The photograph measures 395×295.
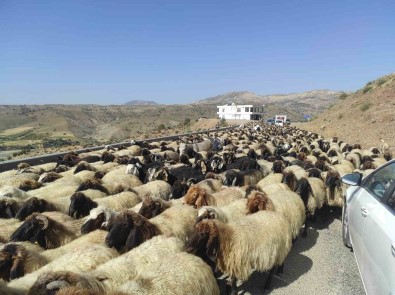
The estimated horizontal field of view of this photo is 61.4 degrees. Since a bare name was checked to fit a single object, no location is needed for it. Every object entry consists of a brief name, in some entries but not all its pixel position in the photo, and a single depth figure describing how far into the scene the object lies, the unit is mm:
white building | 91875
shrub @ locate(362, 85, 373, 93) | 48578
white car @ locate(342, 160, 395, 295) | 3213
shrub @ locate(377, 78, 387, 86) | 47441
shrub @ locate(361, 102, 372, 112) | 39384
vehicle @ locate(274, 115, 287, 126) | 69144
